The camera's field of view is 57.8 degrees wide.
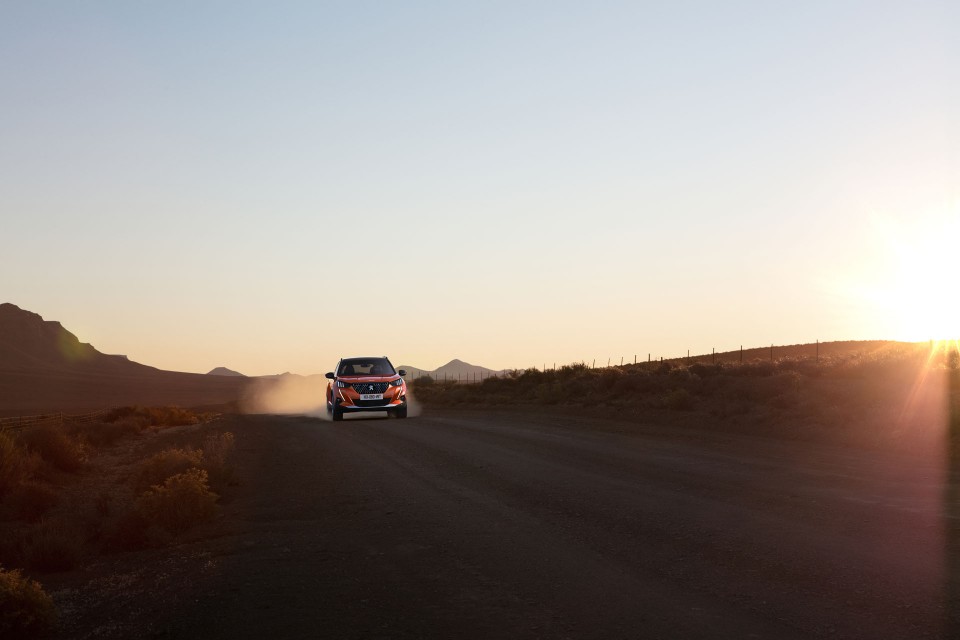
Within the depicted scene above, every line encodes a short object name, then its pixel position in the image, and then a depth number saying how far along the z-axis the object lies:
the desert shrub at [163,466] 14.23
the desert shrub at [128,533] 9.88
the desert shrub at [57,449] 18.64
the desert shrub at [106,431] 26.02
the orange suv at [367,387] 29.12
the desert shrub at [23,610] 6.24
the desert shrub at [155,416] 38.72
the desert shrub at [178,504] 10.53
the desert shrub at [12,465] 14.74
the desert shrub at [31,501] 13.01
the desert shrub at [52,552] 8.90
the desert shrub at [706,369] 39.09
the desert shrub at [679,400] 29.70
